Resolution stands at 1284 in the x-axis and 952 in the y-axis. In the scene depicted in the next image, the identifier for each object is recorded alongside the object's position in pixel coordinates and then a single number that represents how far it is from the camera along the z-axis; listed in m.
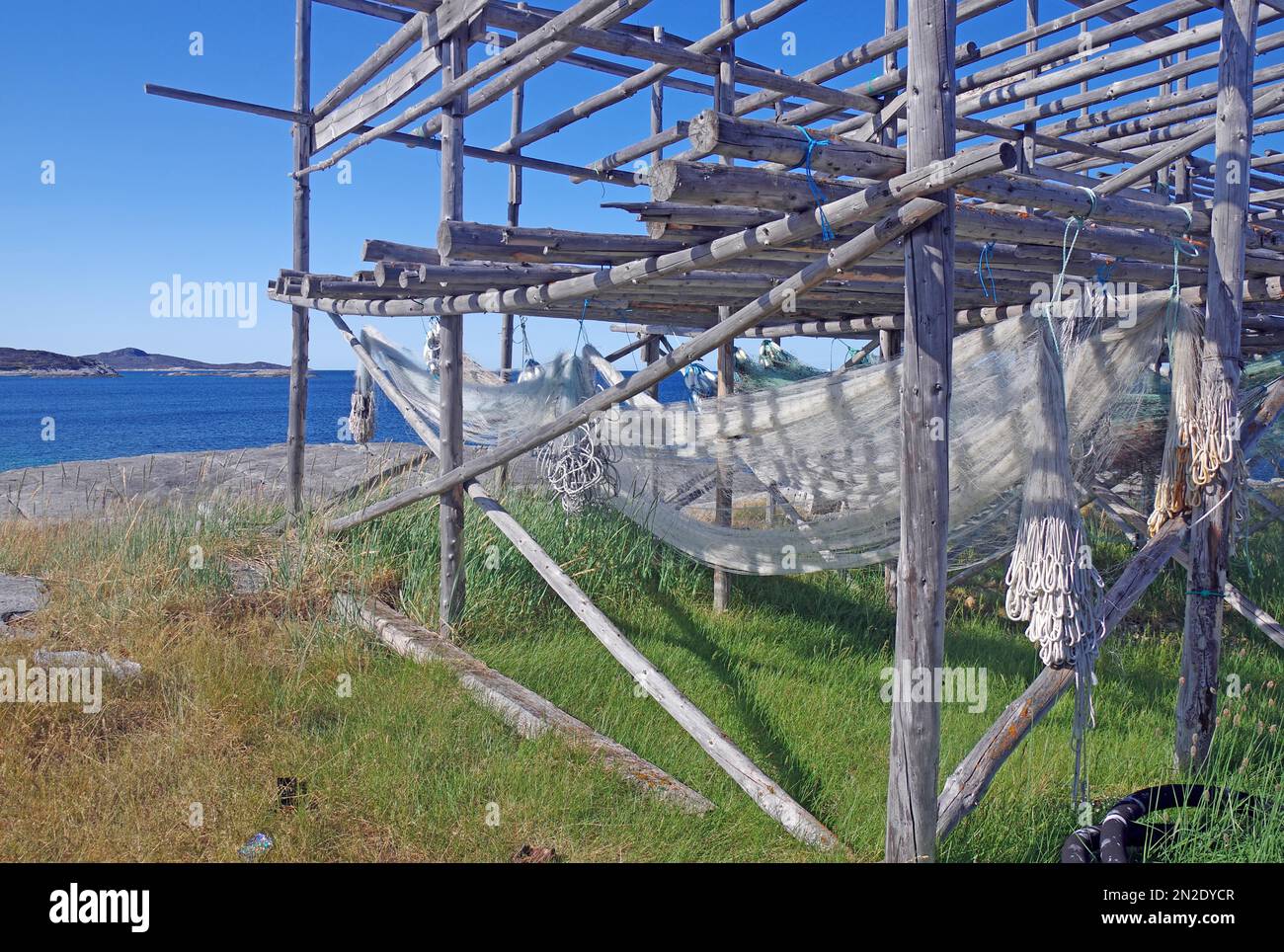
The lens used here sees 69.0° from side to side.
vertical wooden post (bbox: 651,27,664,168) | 7.06
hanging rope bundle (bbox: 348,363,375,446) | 6.72
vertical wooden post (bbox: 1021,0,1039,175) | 5.21
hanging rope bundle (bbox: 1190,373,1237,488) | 3.37
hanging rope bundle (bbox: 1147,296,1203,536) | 3.41
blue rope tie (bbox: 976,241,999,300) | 3.19
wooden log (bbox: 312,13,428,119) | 4.66
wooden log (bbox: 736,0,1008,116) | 4.82
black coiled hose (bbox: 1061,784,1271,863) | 2.86
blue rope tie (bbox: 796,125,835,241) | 2.64
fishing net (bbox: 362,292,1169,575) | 3.43
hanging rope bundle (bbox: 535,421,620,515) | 5.62
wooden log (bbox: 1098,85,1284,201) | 3.96
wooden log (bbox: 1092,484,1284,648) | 4.45
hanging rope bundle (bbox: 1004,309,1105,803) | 2.73
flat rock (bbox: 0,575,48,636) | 4.67
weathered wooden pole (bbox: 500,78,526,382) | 7.30
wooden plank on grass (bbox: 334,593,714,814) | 3.40
